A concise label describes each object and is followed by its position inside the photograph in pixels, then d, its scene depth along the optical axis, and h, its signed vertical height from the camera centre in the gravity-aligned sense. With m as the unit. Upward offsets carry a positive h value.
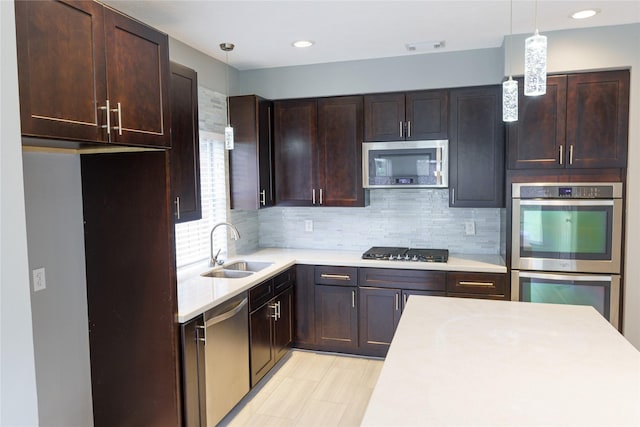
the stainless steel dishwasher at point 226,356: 2.62 -1.03
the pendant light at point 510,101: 1.82 +0.34
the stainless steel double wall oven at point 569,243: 3.21 -0.44
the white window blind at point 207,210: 3.49 -0.18
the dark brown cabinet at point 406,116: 3.72 +0.59
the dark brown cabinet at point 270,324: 3.16 -1.04
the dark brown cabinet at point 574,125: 3.17 +0.42
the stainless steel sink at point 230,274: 3.54 -0.67
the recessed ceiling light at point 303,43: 3.36 +1.09
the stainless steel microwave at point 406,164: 3.71 +0.18
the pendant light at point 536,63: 1.52 +0.41
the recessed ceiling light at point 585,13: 2.82 +1.07
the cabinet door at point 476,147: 3.59 +0.30
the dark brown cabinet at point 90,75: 1.56 +0.47
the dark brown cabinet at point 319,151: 3.95 +0.32
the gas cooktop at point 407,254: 3.67 -0.58
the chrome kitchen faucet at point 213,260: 3.55 -0.56
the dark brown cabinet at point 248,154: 3.87 +0.30
